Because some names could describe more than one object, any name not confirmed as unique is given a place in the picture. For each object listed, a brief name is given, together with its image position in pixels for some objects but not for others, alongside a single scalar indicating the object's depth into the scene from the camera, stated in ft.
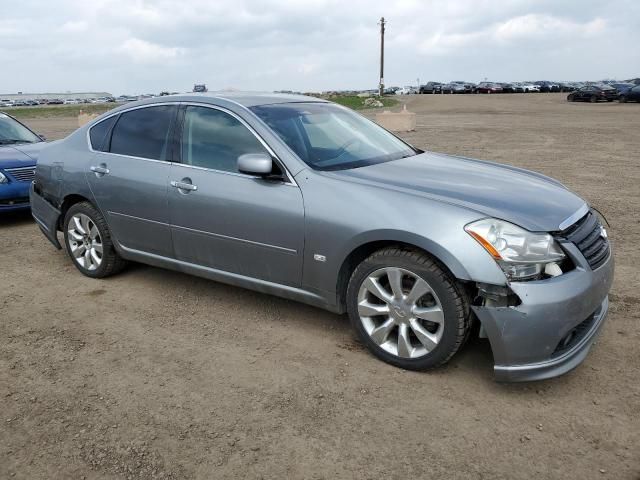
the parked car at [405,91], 272.92
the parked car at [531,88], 217.72
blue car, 23.39
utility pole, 220.96
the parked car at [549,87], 219.00
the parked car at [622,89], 116.37
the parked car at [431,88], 235.61
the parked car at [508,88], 216.33
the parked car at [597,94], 122.21
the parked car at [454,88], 219.82
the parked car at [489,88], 213.05
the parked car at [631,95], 111.86
